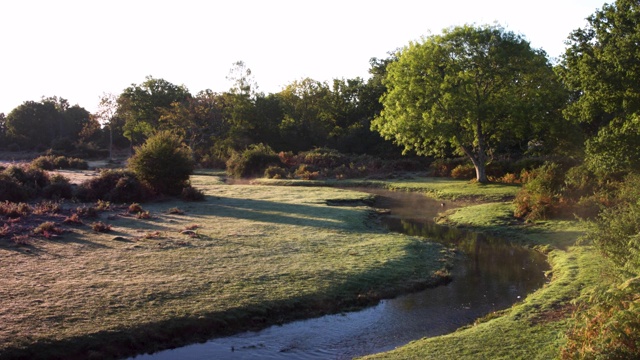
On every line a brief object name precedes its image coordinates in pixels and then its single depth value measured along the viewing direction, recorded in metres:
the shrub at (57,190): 32.31
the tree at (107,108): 86.75
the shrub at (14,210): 23.52
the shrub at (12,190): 30.48
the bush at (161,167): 35.81
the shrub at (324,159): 61.39
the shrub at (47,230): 20.42
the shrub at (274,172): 55.25
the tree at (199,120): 76.38
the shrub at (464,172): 49.81
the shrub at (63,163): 57.62
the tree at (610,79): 24.06
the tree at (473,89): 41.16
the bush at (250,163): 58.25
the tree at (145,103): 85.71
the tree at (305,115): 81.00
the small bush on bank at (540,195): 27.02
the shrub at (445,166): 53.34
